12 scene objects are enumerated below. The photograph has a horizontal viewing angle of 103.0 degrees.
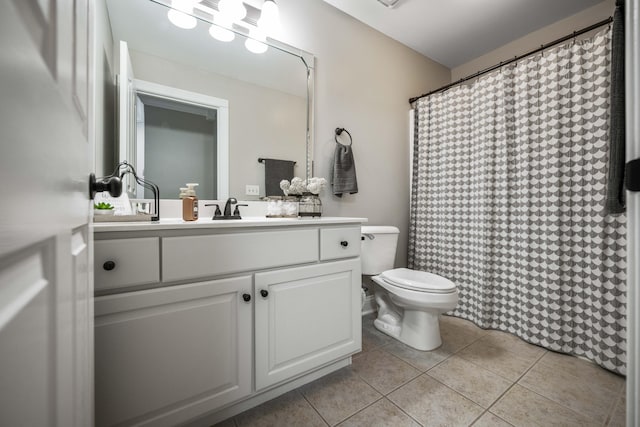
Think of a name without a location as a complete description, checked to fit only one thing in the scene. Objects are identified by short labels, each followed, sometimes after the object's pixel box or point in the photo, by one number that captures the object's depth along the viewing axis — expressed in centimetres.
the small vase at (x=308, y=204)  155
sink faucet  137
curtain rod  143
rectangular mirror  128
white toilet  152
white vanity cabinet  82
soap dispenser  114
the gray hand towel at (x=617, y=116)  129
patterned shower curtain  145
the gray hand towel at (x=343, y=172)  193
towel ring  198
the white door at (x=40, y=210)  18
